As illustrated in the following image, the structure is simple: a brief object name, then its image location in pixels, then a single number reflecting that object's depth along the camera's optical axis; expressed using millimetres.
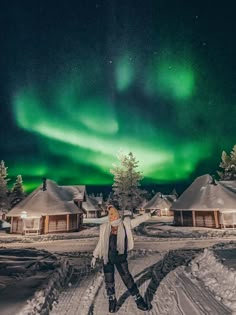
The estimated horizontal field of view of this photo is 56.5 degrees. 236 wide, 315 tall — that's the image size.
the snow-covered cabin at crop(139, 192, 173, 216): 60712
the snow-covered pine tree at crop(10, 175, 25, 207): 51875
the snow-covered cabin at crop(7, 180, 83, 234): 26312
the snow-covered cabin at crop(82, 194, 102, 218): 56153
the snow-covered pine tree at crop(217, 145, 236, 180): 51300
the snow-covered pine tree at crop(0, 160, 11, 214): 40188
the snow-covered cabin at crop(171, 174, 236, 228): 27703
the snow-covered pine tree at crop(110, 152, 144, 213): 41938
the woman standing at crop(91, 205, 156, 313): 4449
